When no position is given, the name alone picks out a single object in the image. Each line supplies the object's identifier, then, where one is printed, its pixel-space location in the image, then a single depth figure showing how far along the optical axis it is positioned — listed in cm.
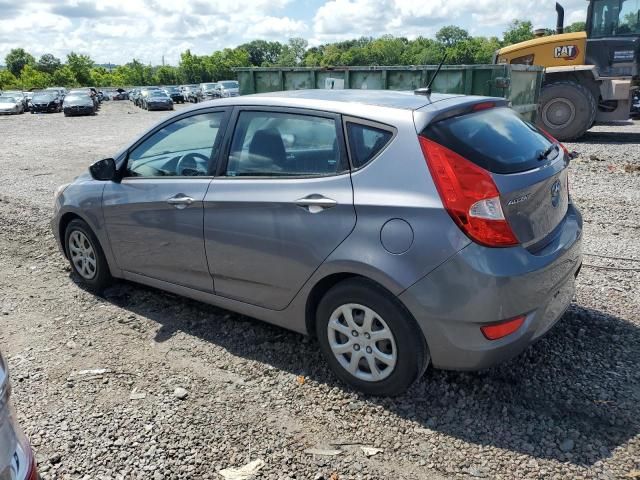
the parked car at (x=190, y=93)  5009
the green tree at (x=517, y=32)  10069
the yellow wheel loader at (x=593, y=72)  1297
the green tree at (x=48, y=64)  10356
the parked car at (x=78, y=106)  3481
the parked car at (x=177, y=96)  5312
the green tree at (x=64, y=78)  9138
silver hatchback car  280
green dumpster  1162
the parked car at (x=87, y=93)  3712
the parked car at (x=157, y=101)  3962
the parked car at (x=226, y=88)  4104
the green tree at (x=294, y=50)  14448
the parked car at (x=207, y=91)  4261
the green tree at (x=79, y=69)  9644
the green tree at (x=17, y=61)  10888
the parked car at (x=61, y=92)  4321
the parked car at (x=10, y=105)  3819
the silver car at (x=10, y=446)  171
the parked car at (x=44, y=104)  3947
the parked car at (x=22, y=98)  4219
